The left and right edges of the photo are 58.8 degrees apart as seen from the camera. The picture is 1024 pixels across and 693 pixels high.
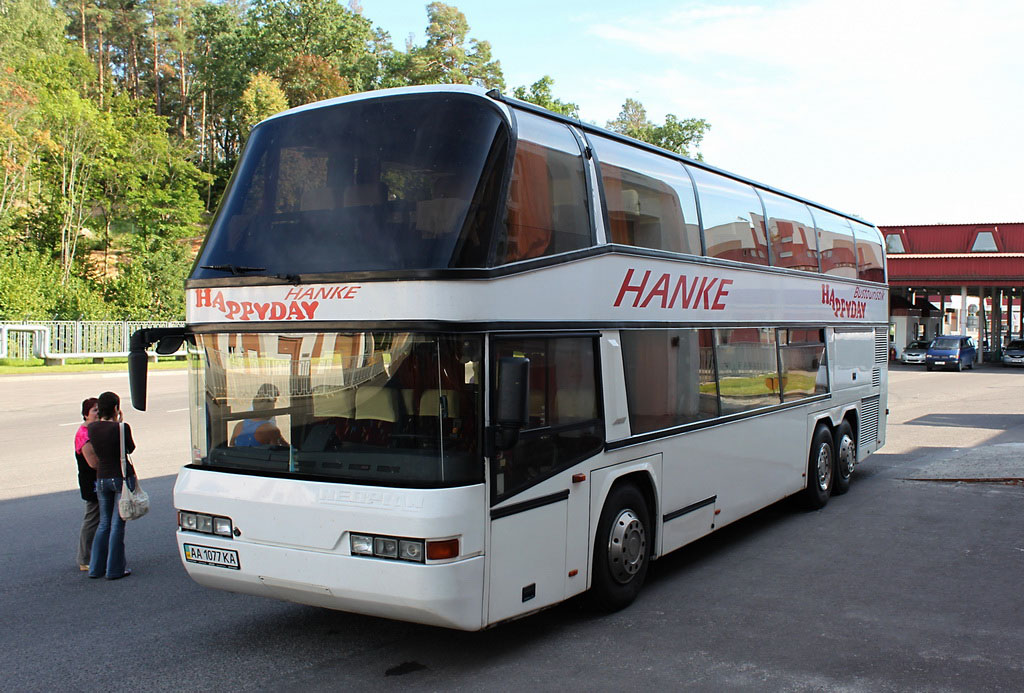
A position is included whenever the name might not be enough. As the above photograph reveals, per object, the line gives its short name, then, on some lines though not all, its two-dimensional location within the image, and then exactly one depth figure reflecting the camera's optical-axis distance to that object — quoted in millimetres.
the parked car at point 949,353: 44656
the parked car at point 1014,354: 49769
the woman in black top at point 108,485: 7426
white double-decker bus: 5180
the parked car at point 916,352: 49184
